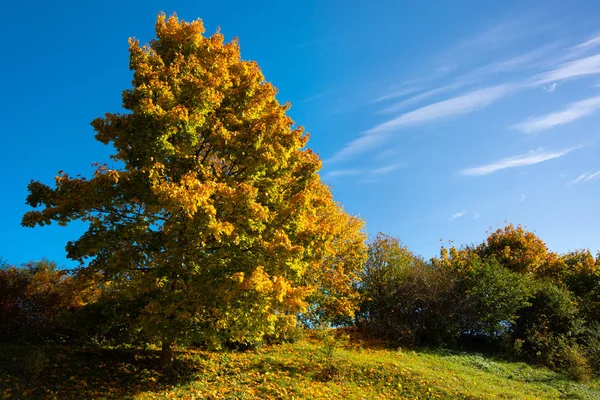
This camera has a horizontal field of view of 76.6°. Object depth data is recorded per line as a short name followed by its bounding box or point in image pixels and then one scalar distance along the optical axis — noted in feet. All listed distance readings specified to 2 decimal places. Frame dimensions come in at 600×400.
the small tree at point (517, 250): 104.17
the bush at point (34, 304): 45.39
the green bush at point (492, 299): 78.48
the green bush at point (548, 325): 72.64
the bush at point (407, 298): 79.15
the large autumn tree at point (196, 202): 34.06
